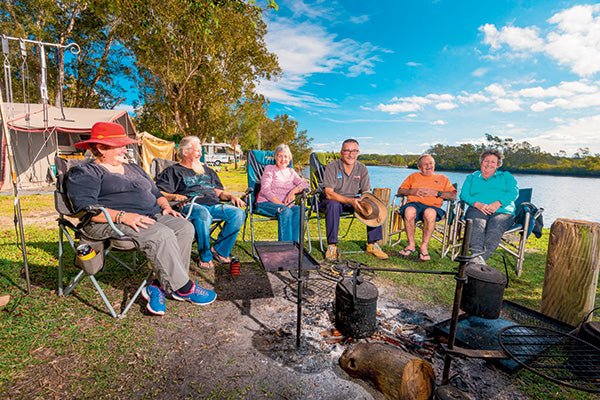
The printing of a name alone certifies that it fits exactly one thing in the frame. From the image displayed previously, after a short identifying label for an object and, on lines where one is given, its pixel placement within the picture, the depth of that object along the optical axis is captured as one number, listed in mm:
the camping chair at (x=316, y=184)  4071
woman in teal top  3650
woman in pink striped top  3660
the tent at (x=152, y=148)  13359
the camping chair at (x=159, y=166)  3711
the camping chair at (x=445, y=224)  4098
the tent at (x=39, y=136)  8820
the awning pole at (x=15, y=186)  2316
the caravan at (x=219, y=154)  29394
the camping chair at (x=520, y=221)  3648
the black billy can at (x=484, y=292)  2031
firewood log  1515
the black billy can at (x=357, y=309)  2025
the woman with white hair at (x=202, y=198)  3223
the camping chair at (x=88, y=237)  2225
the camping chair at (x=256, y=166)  4246
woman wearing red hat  2299
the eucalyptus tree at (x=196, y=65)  11500
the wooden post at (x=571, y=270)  2258
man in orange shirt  4000
